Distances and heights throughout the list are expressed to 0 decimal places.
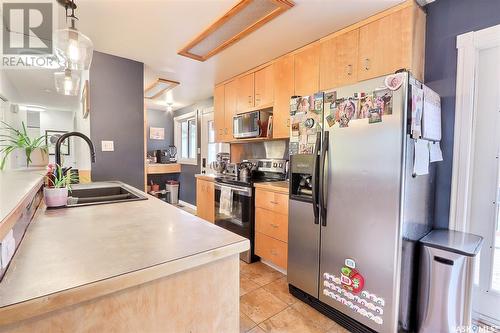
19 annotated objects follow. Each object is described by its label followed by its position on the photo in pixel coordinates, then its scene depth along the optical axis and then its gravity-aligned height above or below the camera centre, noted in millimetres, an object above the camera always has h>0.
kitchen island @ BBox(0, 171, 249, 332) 489 -278
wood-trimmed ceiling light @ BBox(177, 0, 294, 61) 1806 +1141
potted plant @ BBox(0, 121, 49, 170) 1853 +41
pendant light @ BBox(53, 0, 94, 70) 1366 +650
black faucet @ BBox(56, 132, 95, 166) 1435 +69
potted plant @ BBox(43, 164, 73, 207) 1173 -170
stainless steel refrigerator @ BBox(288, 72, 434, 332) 1447 -324
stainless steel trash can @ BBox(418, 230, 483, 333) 1462 -773
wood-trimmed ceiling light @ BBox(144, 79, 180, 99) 3663 +1114
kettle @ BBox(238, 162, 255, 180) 2932 -174
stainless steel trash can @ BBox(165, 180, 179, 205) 5387 -793
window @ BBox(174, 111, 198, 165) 5230 +435
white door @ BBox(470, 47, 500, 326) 1727 -174
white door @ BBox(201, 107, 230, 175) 4660 +305
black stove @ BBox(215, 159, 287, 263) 2713 -440
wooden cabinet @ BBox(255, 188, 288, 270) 2342 -708
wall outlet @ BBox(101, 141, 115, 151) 2736 +100
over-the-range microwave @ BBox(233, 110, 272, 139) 3045 +435
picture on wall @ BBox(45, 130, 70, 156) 6900 +592
